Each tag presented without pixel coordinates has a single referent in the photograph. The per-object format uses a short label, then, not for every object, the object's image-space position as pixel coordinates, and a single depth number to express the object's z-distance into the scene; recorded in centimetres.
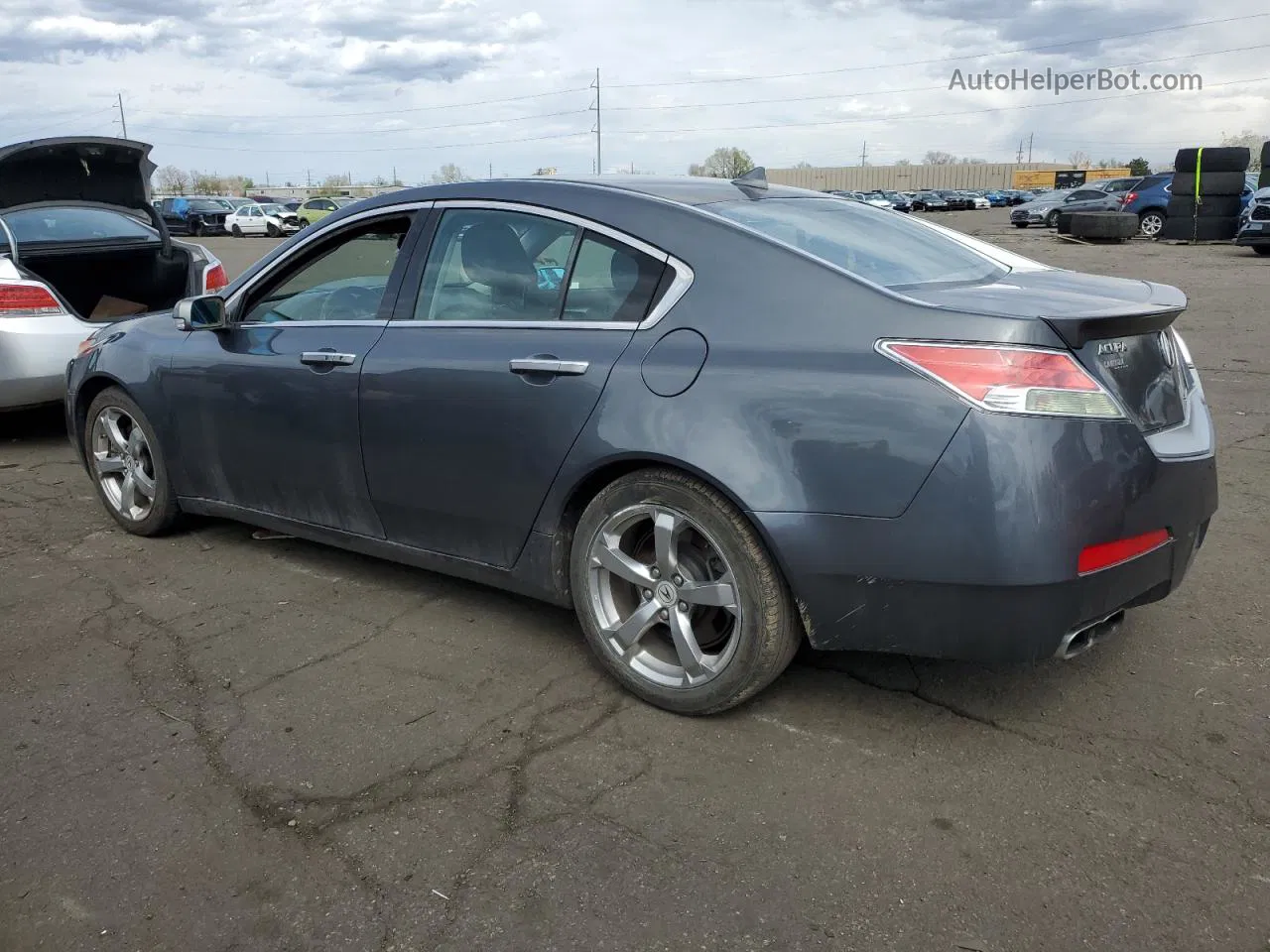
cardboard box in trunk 764
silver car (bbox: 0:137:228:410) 666
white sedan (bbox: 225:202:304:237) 4372
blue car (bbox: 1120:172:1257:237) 2570
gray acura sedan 267
